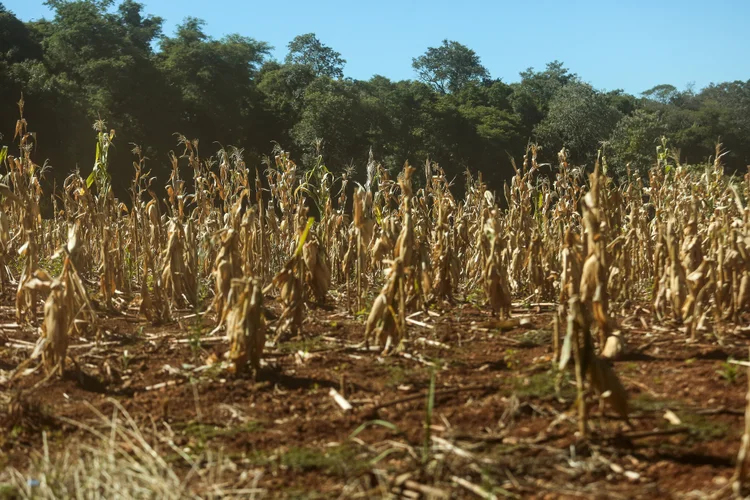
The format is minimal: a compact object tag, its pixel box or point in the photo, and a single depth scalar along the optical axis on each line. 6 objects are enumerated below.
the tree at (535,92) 50.50
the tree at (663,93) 64.38
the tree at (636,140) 39.09
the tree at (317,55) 54.69
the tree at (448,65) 68.75
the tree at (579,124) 45.59
